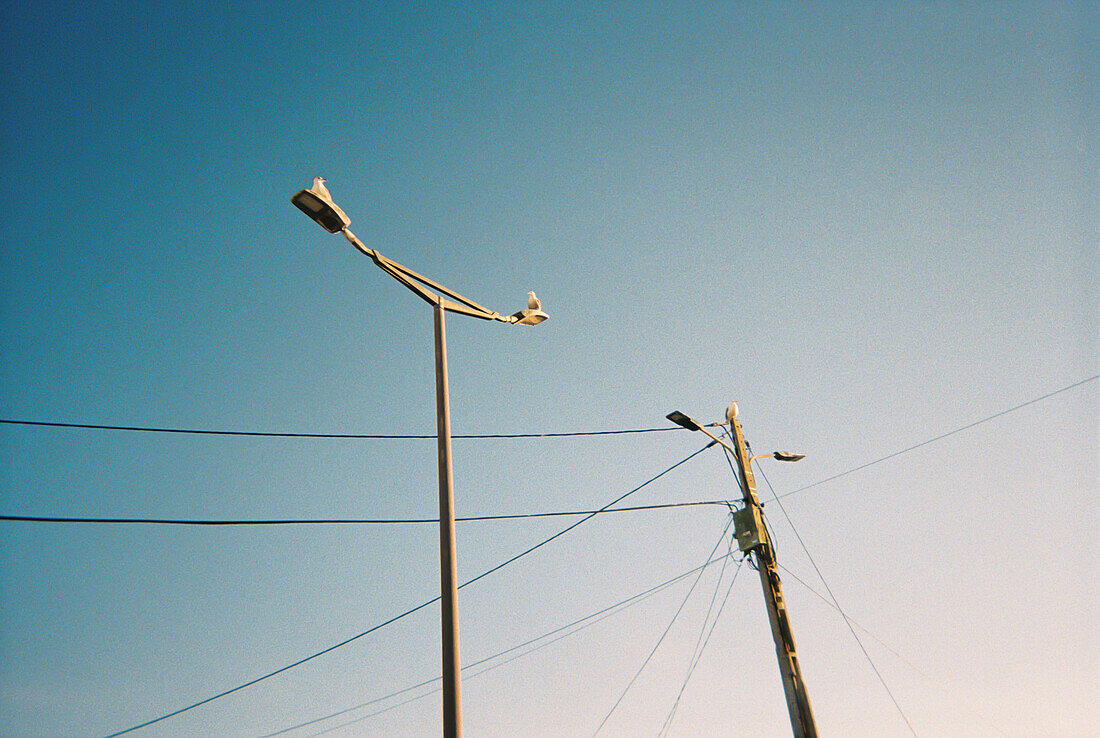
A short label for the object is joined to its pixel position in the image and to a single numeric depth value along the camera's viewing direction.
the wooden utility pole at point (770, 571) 9.79
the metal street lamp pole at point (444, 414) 5.61
